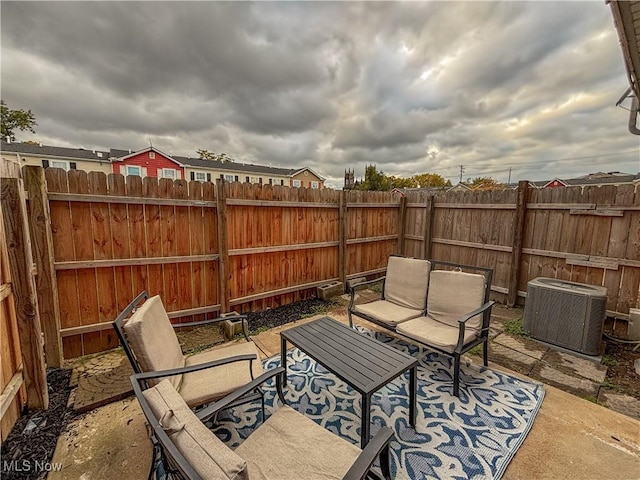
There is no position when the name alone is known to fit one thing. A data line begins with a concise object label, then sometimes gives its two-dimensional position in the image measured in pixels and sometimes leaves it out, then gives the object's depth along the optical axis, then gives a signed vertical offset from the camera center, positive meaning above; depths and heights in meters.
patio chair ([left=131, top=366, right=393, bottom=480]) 0.78 -1.09
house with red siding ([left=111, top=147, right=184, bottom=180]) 19.56 +3.73
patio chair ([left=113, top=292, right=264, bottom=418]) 1.72 -1.21
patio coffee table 1.78 -1.25
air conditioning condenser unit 3.11 -1.35
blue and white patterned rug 1.79 -1.81
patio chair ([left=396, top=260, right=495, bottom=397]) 2.51 -1.24
